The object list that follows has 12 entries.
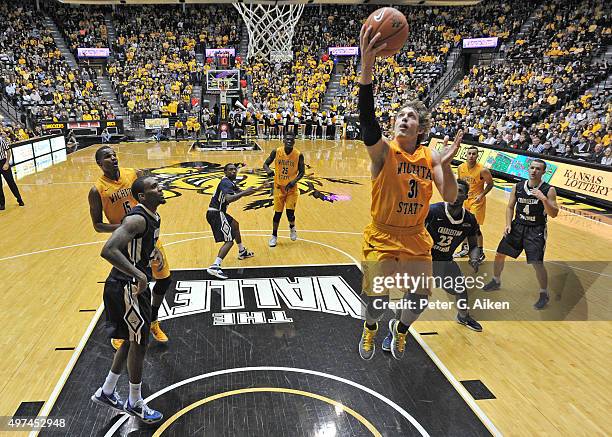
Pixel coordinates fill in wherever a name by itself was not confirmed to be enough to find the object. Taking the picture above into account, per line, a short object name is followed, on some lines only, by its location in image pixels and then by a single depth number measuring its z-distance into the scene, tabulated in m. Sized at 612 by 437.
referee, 9.50
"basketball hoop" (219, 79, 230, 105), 24.83
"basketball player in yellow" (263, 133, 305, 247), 7.39
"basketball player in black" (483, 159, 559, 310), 5.16
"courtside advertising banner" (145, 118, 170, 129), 24.19
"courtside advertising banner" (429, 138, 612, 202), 10.70
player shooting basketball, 3.21
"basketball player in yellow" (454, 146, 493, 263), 6.80
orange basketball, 2.79
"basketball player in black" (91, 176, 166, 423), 3.27
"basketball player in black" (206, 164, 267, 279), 6.26
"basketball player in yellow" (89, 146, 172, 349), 4.37
